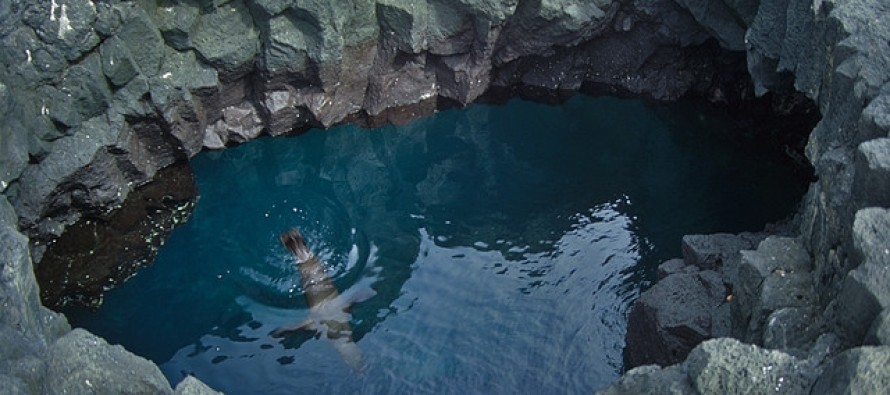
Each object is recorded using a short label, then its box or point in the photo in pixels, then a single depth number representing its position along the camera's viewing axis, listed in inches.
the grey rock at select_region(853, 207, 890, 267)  222.2
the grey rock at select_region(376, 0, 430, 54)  540.4
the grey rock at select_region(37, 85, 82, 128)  445.1
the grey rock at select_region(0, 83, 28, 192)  408.8
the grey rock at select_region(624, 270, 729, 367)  344.2
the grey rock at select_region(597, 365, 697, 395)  218.5
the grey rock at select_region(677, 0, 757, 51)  525.0
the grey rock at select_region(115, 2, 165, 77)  467.5
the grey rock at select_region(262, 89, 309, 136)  546.9
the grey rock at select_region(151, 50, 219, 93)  496.4
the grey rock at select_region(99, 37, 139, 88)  463.5
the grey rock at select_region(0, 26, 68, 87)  425.4
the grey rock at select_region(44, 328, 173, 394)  230.8
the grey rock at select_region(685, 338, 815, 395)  210.5
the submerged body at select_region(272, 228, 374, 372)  396.8
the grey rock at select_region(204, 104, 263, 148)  544.7
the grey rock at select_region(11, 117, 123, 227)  441.7
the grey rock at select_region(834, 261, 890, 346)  211.5
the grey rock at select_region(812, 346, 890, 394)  185.2
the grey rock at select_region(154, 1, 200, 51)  488.7
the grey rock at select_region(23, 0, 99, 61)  430.0
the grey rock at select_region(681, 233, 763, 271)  382.6
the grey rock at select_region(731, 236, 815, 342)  275.6
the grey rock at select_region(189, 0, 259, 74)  504.7
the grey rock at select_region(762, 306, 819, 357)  249.3
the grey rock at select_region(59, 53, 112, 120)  451.8
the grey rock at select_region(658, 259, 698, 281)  390.3
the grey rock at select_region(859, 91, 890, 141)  275.1
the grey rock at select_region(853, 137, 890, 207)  246.5
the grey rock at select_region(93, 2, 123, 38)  450.6
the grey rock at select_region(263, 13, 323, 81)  516.4
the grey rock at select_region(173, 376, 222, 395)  229.9
